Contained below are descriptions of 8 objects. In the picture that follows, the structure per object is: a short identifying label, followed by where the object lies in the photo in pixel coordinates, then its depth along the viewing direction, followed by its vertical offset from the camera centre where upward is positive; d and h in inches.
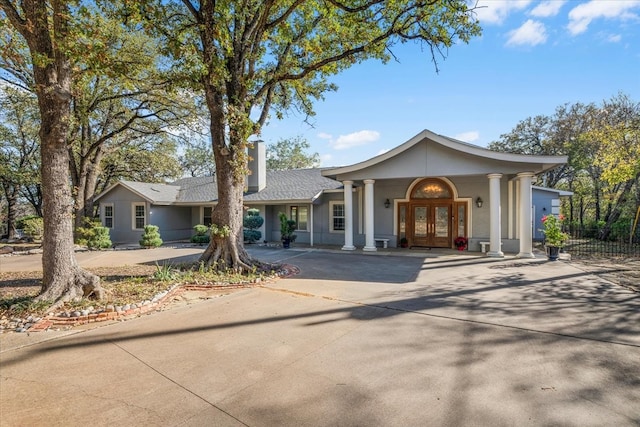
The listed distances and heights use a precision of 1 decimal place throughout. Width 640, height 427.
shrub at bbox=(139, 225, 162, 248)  667.4 -35.7
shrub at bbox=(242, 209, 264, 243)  656.4 -9.2
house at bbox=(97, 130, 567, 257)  481.1 +39.2
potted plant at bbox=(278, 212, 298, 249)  619.8 -18.9
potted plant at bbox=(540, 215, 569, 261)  444.5 -26.8
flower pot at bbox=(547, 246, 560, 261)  444.8 -46.7
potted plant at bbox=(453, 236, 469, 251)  549.0 -40.6
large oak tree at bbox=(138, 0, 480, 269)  325.4 +198.8
